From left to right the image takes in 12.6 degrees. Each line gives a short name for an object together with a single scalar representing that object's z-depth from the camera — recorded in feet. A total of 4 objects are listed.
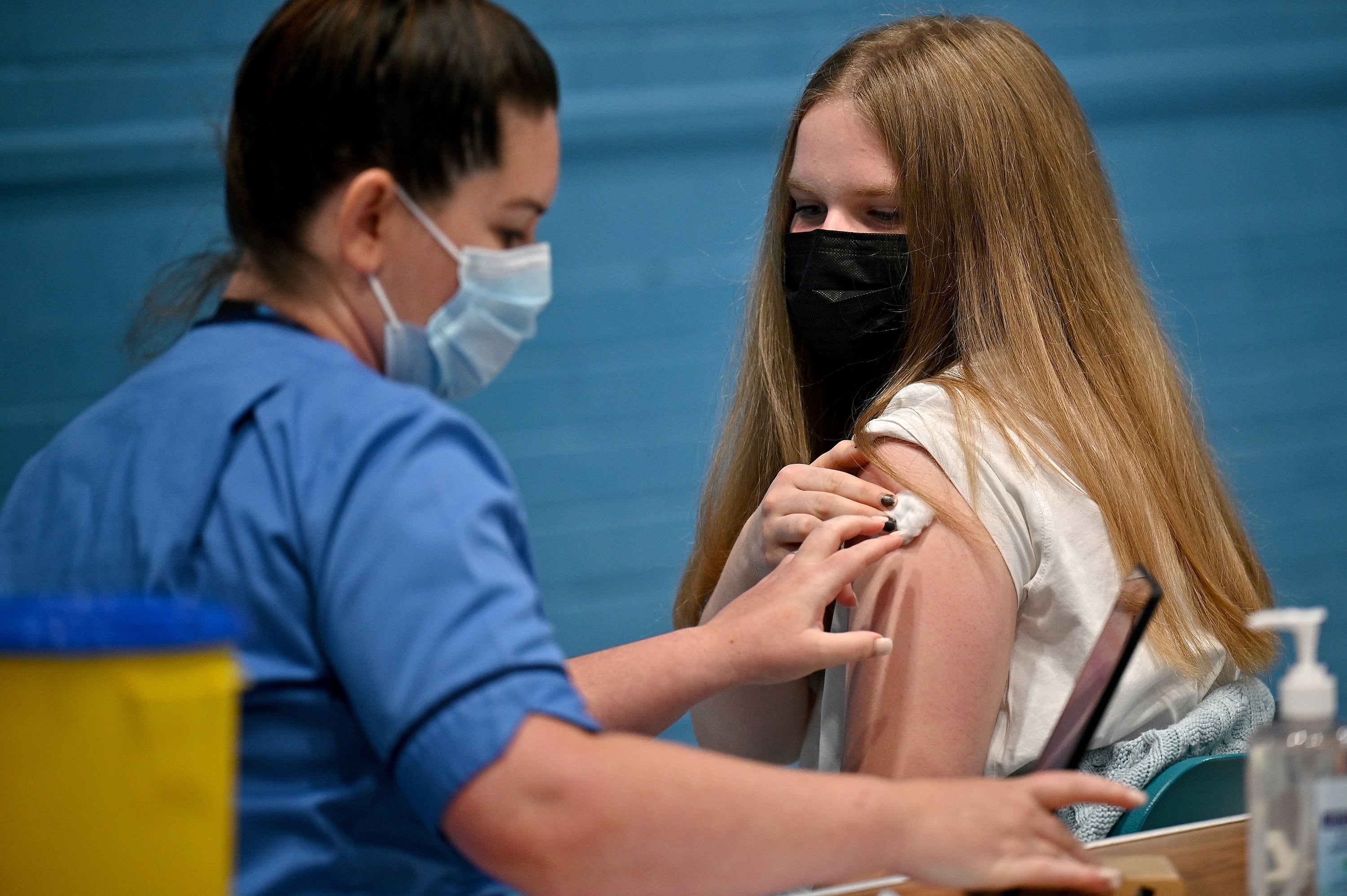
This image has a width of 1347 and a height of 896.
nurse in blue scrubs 10.93
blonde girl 12.39
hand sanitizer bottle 11.21
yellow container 10.65
